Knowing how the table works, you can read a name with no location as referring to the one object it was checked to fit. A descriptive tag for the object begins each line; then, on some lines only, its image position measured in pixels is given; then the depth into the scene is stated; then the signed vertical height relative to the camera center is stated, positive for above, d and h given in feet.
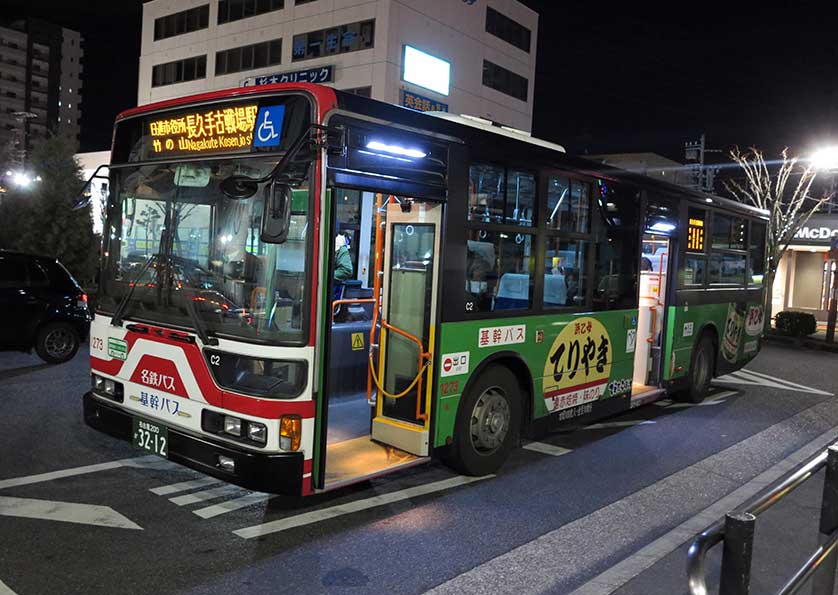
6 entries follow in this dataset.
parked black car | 33.47 -3.24
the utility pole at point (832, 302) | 62.59 -1.23
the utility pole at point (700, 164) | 119.24 +19.89
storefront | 94.02 +0.63
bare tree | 82.07 +11.56
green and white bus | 15.20 -0.79
